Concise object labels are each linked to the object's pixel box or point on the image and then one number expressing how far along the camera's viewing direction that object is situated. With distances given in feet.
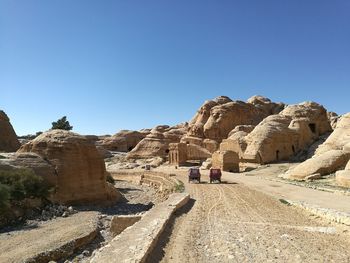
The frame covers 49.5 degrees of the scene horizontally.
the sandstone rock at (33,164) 83.75
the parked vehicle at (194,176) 108.58
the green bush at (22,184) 76.28
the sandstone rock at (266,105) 260.03
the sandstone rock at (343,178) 81.55
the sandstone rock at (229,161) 139.74
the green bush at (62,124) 303.95
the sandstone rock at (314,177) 99.45
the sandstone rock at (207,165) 160.35
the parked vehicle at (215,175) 104.42
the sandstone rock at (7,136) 143.40
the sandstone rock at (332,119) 202.85
